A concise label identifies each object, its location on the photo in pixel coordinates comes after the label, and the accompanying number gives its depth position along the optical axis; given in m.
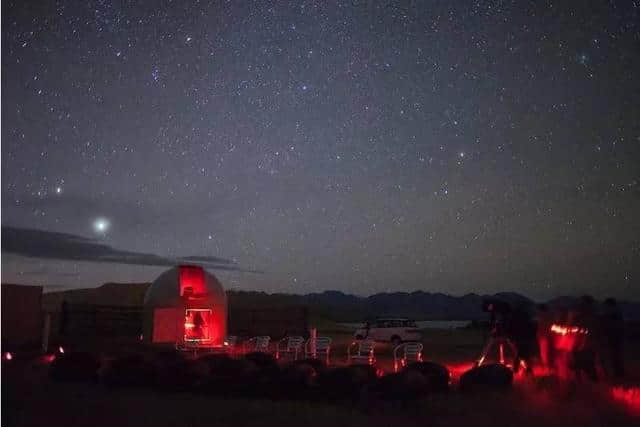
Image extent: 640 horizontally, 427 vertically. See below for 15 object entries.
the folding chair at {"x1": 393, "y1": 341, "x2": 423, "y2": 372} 11.49
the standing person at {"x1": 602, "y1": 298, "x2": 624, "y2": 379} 10.12
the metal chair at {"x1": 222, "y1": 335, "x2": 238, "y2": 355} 16.19
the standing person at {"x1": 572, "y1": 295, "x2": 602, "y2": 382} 9.88
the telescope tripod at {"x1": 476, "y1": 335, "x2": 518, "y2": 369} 11.33
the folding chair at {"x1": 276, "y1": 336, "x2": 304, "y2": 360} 14.09
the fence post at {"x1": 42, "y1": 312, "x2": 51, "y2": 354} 15.91
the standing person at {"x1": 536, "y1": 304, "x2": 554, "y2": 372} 10.95
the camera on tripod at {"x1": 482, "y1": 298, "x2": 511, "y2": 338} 11.55
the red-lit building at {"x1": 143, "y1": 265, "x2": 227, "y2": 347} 17.28
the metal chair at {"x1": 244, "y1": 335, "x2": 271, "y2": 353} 14.81
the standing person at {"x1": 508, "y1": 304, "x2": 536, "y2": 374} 11.32
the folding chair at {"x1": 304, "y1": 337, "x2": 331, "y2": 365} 13.42
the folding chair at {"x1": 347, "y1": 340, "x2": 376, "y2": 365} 12.46
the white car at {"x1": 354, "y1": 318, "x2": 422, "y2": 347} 22.30
